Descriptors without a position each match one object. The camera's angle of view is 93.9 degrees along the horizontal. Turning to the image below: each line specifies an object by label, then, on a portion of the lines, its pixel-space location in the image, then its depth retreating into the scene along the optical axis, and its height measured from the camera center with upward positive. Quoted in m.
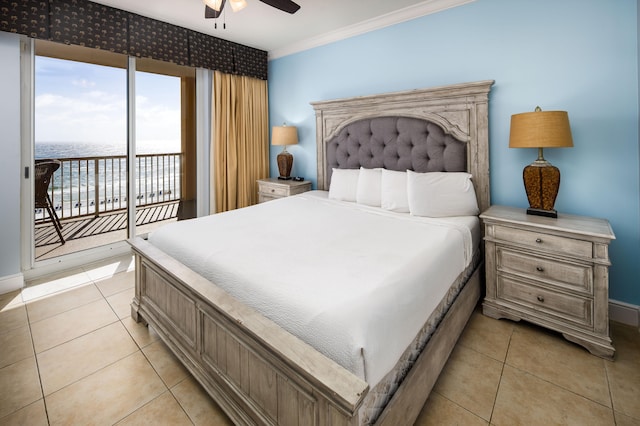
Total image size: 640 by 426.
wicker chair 3.19 +0.39
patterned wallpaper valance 2.49 +1.82
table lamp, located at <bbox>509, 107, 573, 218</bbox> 1.96 +0.46
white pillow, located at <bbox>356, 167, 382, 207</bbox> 2.83 +0.25
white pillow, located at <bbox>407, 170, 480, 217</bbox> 2.41 +0.15
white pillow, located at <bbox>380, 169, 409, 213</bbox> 2.57 +0.19
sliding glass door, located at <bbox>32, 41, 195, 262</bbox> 3.15 +0.94
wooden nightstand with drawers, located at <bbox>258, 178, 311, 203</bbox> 3.77 +0.34
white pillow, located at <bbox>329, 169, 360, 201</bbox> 3.04 +0.30
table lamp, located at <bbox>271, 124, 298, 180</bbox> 3.93 +0.98
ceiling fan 1.96 +1.43
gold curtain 4.03 +1.08
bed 1.00 -0.38
